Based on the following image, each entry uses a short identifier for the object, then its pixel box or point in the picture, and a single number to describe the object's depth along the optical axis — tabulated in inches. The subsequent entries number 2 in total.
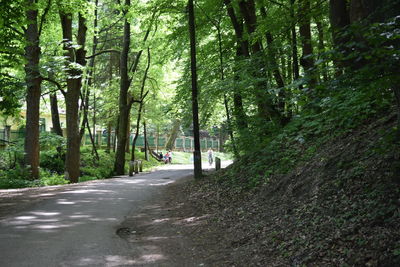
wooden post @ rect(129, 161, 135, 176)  801.6
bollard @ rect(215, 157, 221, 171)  724.9
